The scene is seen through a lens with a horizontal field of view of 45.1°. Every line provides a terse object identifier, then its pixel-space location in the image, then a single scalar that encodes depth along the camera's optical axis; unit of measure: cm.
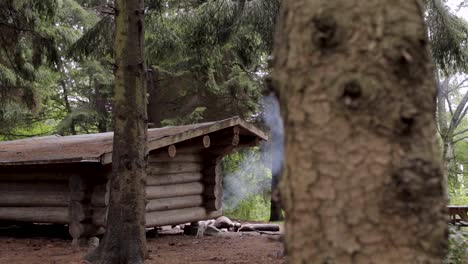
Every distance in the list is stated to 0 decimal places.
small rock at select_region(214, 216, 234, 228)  1469
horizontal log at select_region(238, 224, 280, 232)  1430
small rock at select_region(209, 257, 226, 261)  930
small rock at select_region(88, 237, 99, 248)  1070
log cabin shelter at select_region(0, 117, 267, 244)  1080
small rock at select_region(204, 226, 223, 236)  1354
